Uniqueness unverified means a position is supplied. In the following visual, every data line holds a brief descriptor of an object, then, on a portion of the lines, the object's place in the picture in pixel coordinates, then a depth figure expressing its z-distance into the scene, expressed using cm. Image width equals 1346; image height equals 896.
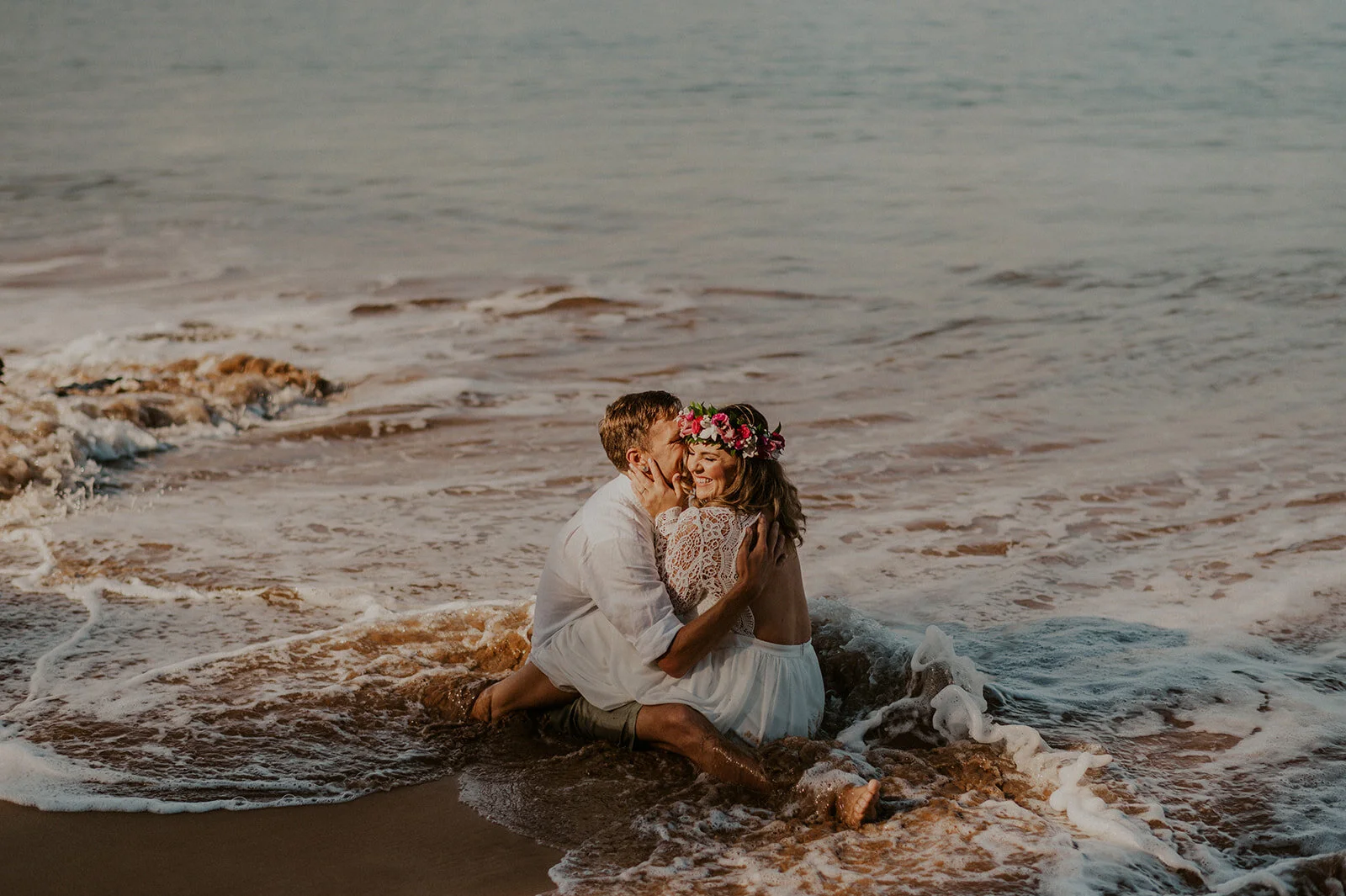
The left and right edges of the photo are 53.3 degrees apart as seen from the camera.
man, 457
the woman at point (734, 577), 452
